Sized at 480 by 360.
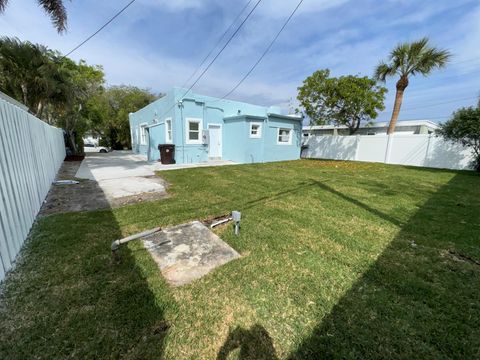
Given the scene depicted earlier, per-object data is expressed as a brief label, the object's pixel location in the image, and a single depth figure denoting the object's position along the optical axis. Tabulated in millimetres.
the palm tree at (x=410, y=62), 11289
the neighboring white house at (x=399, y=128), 18984
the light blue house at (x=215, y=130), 11133
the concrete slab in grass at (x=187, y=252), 2404
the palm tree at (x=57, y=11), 6711
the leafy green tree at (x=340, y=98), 12938
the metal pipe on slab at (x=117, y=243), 2412
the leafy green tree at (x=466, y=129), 9188
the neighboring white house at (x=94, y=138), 27281
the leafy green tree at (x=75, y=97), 10938
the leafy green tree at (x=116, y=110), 22961
